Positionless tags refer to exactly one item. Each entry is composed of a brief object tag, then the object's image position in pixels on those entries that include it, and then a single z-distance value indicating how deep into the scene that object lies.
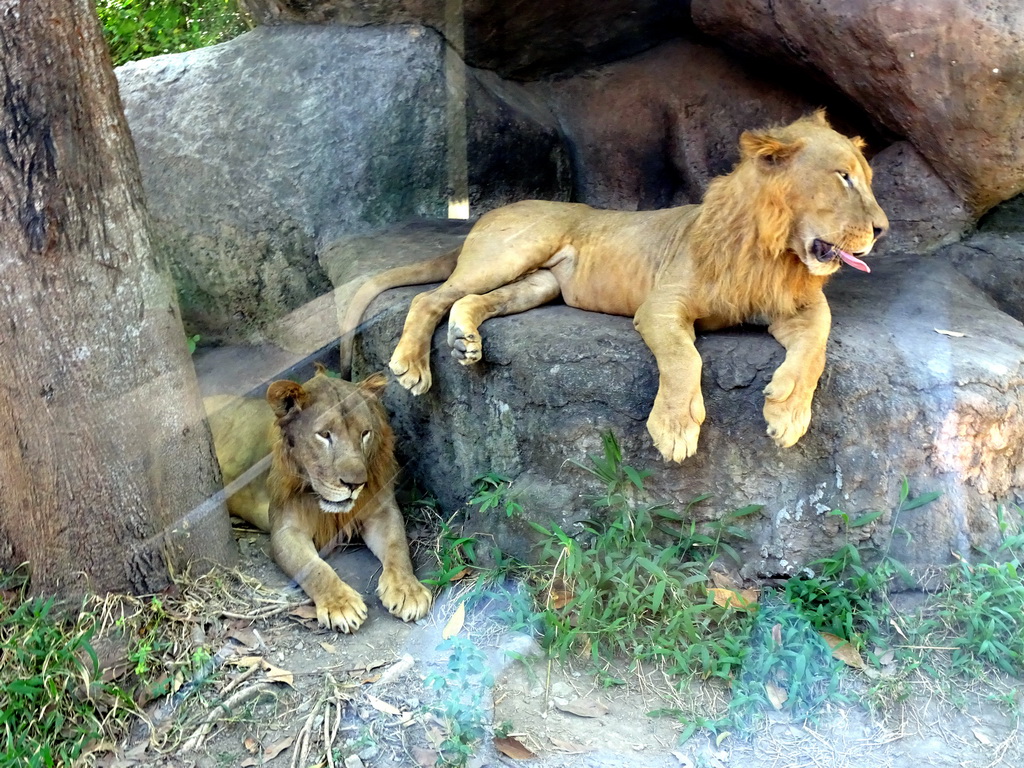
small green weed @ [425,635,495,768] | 2.88
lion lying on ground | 3.69
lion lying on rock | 3.19
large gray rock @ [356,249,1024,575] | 3.33
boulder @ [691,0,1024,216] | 3.88
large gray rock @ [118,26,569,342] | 5.11
